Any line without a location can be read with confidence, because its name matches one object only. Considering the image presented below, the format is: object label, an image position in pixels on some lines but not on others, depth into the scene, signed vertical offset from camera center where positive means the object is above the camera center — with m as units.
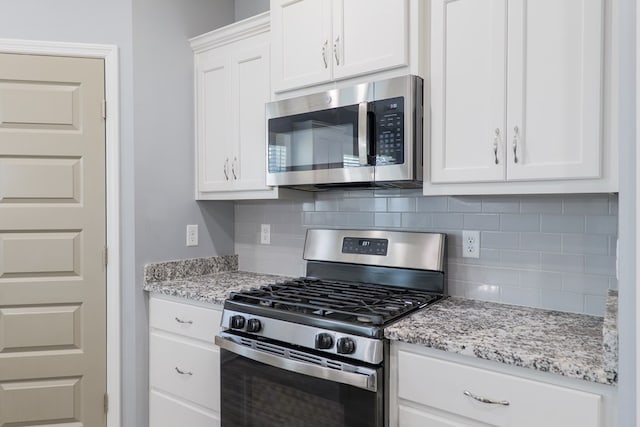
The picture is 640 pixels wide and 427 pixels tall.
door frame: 2.40 -0.05
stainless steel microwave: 1.78 +0.28
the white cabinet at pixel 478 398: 1.22 -0.56
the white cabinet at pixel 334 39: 1.81 +0.69
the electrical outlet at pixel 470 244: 1.98 -0.17
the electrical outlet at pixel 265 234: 2.75 -0.18
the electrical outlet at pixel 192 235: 2.66 -0.18
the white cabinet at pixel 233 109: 2.34 +0.49
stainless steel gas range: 1.56 -0.46
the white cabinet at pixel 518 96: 1.44 +0.36
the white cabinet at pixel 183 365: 2.18 -0.79
